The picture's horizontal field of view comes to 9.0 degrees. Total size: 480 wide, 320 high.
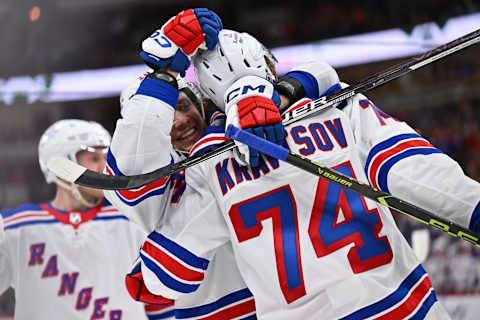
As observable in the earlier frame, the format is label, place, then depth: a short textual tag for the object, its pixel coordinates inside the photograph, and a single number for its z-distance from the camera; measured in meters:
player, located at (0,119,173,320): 9.66
